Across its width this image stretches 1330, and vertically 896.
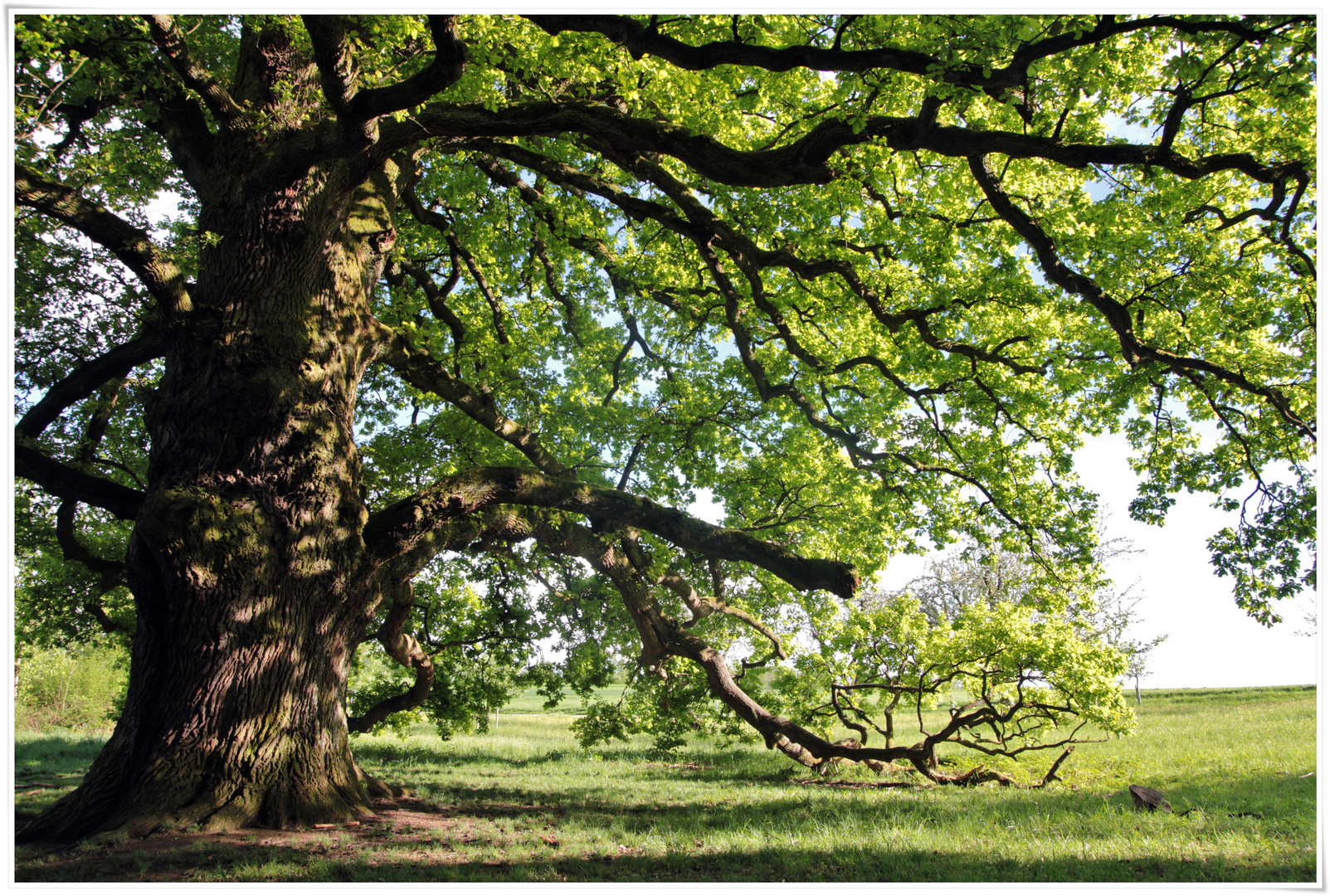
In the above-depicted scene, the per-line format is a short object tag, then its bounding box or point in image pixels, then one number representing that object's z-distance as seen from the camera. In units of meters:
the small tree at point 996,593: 26.31
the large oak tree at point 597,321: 5.65
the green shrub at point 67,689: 20.03
